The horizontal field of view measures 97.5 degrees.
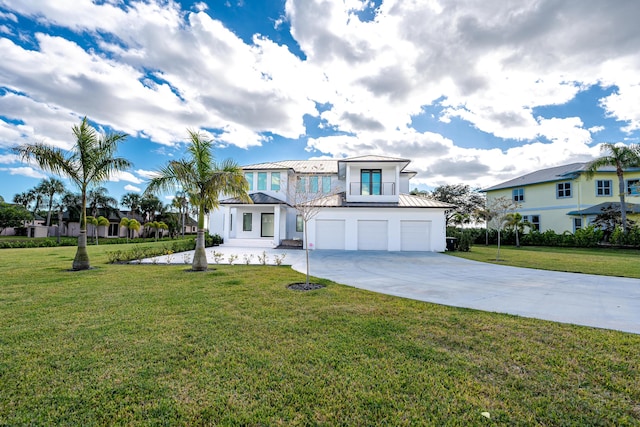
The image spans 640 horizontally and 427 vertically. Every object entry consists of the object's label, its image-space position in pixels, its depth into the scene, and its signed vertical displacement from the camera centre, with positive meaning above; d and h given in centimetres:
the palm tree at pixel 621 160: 2198 +550
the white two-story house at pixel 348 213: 1956 +99
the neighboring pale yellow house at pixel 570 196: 2488 +313
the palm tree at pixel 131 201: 4656 +394
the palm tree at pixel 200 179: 1053 +178
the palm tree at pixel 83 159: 1035 +251
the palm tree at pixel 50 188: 3947 +526
